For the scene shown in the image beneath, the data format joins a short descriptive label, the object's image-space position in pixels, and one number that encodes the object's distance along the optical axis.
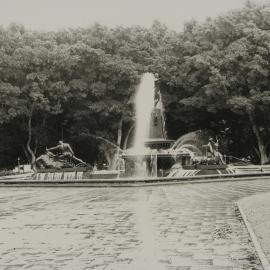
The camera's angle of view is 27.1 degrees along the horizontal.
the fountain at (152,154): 26.80
